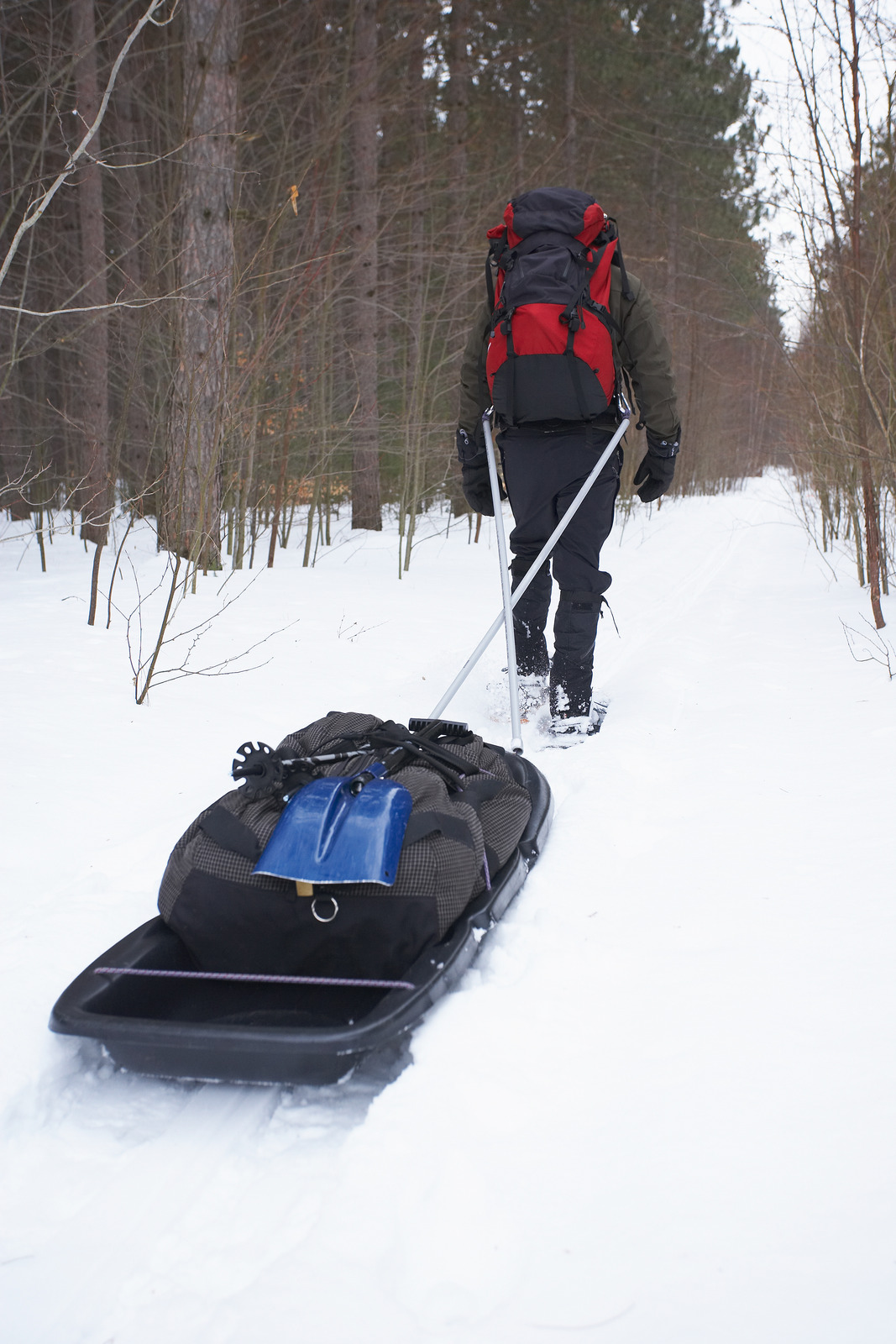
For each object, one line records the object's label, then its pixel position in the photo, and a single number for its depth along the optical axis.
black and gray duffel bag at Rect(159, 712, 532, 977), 1.79
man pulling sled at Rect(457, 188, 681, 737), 3.18
